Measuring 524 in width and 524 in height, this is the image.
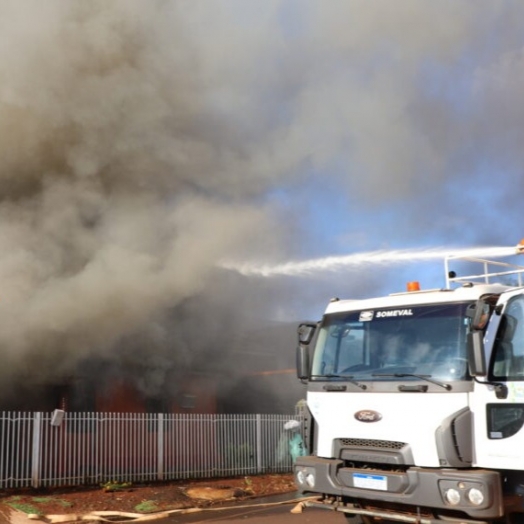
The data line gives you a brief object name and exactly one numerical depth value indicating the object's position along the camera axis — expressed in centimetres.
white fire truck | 480
